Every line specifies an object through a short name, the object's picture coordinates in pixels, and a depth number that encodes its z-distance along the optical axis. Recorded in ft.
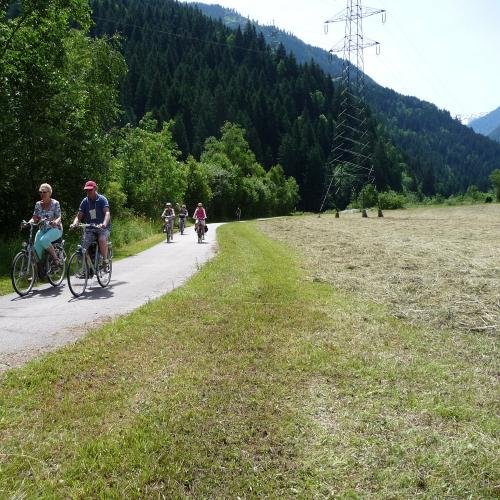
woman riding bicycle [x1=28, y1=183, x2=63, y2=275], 36.88
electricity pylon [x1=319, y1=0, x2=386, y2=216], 198.29
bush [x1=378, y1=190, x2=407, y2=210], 298.97
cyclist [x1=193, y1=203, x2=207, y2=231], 92.23
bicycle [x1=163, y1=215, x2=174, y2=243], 91.76
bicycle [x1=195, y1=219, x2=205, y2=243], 89.76
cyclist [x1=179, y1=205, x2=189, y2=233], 116.88
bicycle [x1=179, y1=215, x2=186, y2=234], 116.78
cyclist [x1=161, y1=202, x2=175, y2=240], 92.12
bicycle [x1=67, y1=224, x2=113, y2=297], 35.83
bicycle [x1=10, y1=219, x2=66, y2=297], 35.19
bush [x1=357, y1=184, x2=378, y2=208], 345.72
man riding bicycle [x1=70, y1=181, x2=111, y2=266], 37.93
